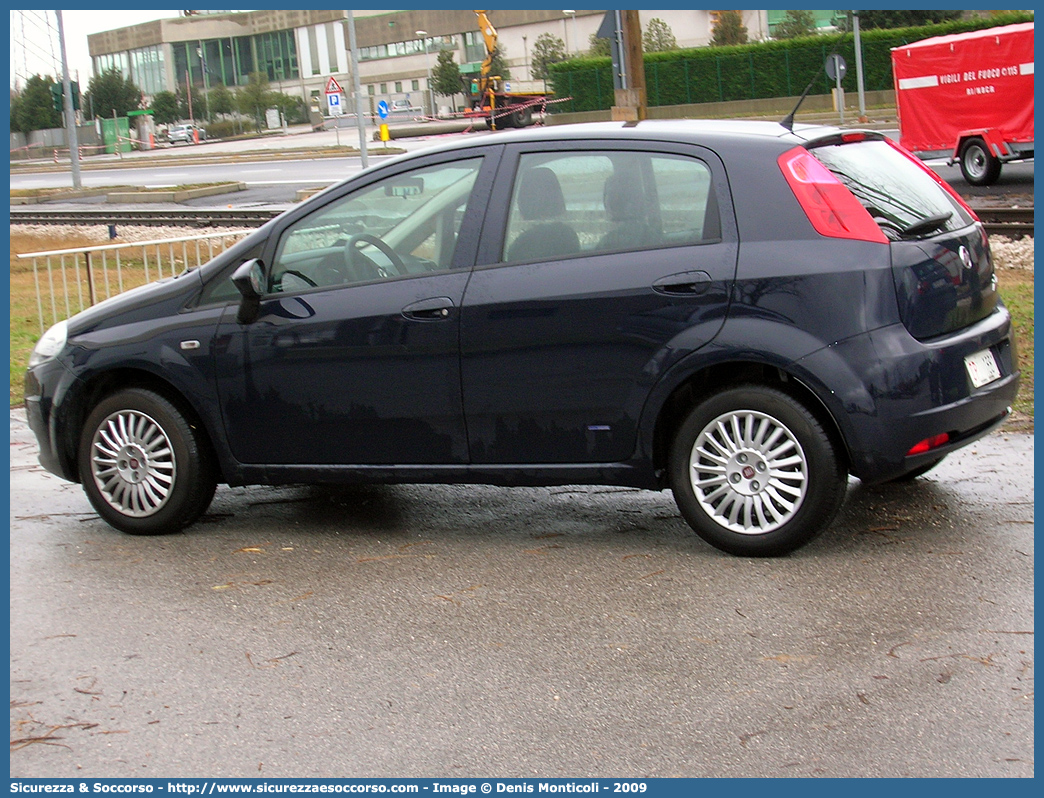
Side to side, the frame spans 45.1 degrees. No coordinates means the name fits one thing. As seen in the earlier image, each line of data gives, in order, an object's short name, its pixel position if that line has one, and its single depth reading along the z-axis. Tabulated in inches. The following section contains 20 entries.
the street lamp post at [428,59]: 3010.3
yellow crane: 2119.8
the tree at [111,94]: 3388.3
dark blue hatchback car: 187.9
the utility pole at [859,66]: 1483.8
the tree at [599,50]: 2443.2
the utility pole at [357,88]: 1155.1
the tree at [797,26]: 2487.7
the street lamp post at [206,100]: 3631.6
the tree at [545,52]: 2719.0
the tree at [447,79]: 2780.5
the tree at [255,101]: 3481.8
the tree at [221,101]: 3617.1
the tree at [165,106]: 3693.4
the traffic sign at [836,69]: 1033.5
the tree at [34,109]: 3253.0
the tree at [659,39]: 2583.7
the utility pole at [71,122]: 1400.1
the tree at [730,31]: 2532.0
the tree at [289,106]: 3555.6
